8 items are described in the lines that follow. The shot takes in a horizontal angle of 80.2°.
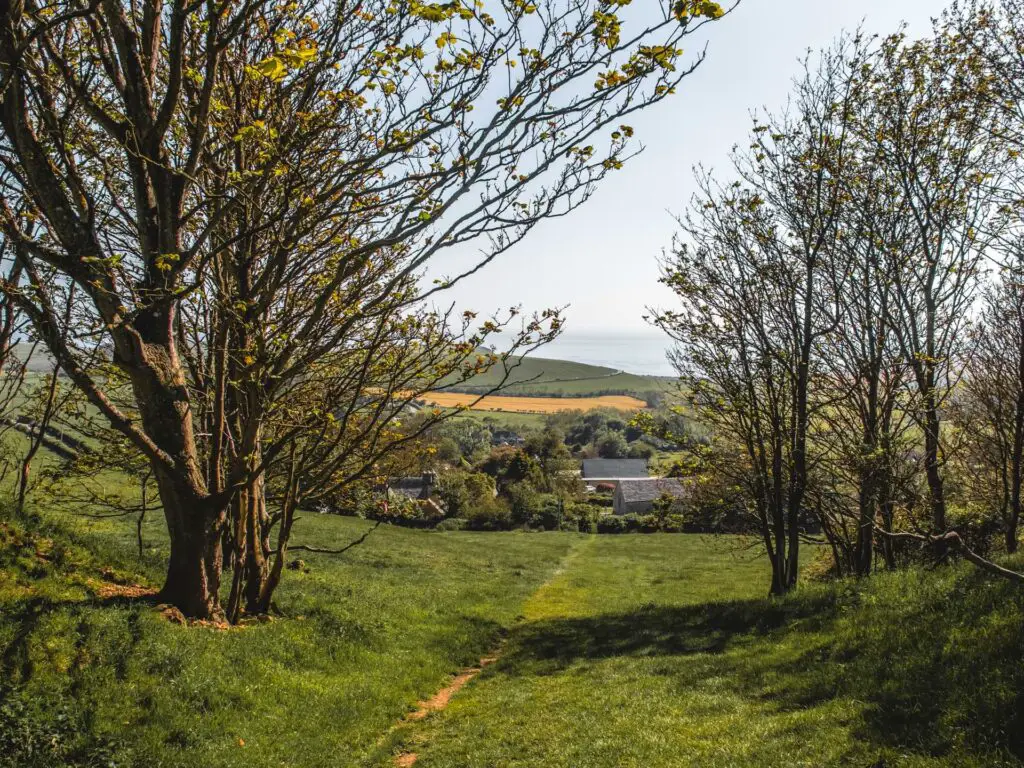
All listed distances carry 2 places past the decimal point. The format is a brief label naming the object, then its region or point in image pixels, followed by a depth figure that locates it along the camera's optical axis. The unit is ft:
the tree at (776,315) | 51.47
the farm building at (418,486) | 242.99
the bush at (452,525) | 194.90
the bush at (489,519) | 198.08
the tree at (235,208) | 24.64
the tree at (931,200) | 49.26
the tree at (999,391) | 50.75
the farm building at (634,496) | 236.43
